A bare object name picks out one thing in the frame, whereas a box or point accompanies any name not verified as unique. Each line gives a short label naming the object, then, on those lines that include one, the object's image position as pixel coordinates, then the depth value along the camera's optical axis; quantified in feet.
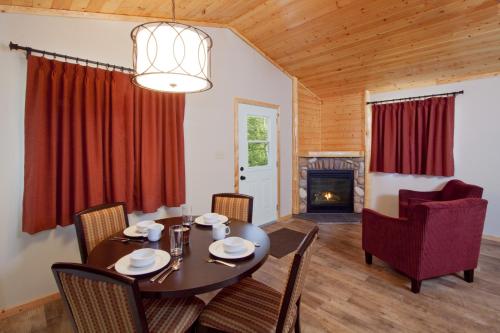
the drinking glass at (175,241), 4.90
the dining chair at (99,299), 3.17
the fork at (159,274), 4.03
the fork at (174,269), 4.06
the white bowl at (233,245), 4.82
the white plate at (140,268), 4.14
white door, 12.85
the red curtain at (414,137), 12.59
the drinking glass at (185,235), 5.42
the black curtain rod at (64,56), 6.87
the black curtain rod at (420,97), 12.25
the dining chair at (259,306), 3.97
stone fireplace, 15.85
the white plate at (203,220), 6.69
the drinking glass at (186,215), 6.28
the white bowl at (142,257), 4.20
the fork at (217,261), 4.58
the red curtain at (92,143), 7.00
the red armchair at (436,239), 7.34
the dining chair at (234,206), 8.00
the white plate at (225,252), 4.71
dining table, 3.85
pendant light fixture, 4.53
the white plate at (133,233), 5.77
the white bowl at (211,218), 6.63
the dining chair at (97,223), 5.98
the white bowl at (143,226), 5.85
